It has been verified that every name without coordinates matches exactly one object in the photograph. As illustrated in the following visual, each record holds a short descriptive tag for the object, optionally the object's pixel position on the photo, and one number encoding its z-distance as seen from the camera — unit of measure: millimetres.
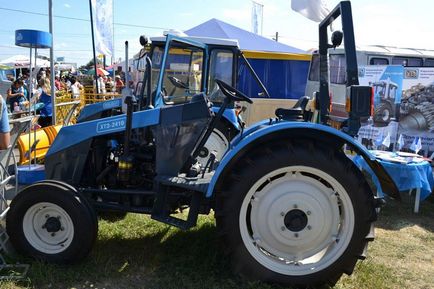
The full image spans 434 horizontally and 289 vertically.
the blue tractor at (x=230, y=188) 2836
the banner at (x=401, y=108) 7488
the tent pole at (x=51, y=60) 7070
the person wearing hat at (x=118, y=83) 17158
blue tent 12227
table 5215
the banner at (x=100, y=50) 11433
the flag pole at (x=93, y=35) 10688
